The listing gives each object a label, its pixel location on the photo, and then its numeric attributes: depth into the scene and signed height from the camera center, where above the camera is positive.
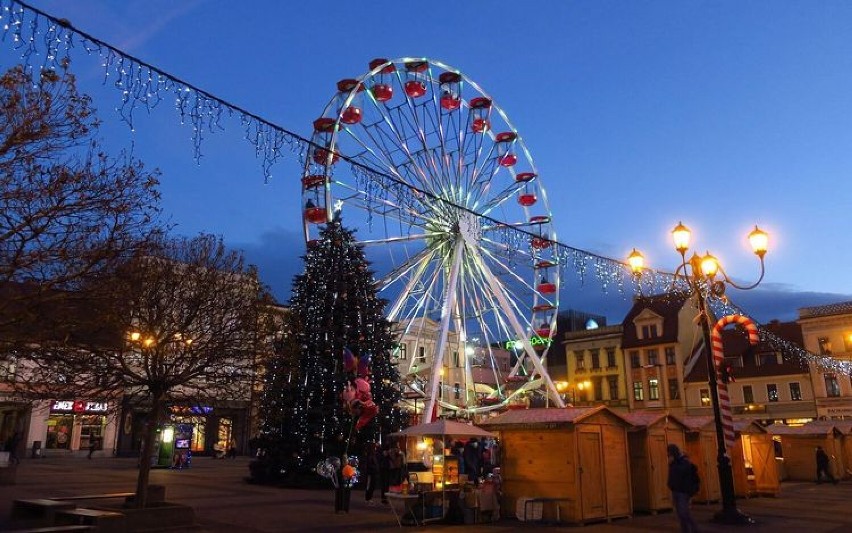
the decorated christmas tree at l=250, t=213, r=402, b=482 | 24.84 +3.01
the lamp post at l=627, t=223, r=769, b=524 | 15.72 +3.98
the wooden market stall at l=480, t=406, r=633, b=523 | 15.59 -0.62
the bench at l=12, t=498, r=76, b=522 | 13.45 -1.31
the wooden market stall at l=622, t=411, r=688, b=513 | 18.00 -0.69
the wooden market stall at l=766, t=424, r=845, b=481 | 30.09 -0.56
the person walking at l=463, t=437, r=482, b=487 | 22.95 -0.70
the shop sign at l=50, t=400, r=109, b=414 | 41.61 +2.10
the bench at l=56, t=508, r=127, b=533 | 12.57 -1.41
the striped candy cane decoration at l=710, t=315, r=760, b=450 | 17.56 +2.06
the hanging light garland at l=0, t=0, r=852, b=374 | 8.68 +5.19
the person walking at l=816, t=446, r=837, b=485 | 28.53 -1.24
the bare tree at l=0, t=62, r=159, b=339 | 10.53 +3.74
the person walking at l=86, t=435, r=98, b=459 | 41.75 -0.08
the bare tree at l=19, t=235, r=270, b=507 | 14.12 +2.15
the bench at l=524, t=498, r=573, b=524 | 15.56 -1.44
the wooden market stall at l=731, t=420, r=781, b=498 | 22.39 -0.92
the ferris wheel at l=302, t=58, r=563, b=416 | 29.67 +9.69
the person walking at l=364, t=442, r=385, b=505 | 20.64 -1.01
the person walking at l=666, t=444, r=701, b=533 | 12.53 -0.91
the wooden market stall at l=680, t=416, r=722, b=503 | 20.58 -0.59
